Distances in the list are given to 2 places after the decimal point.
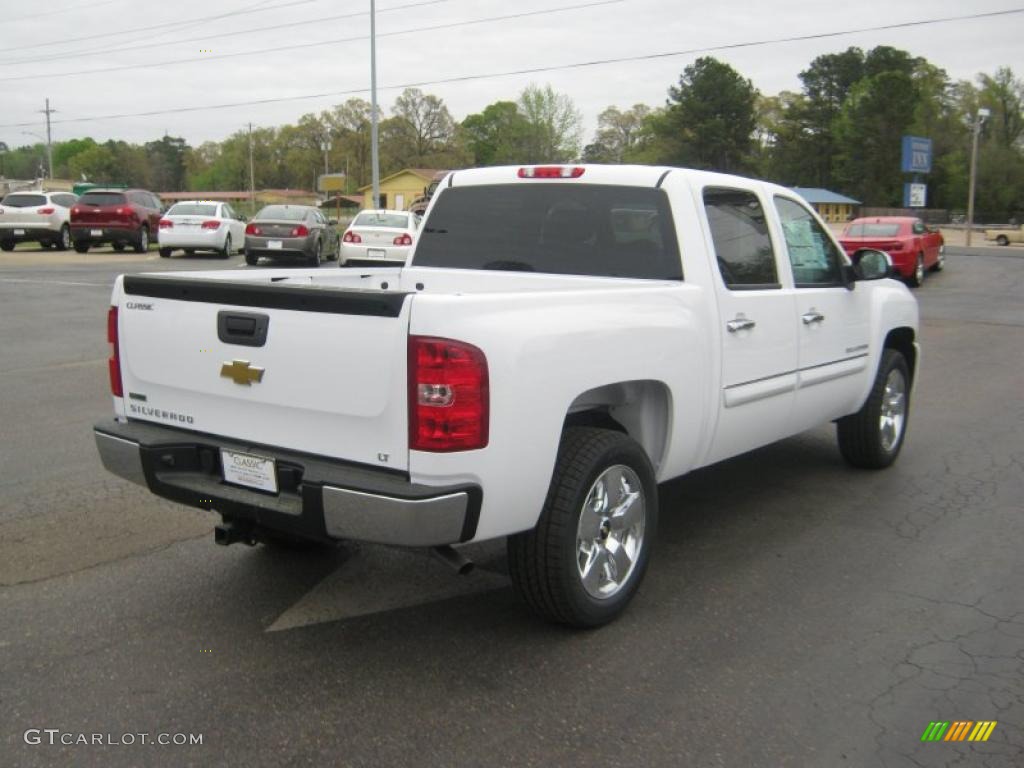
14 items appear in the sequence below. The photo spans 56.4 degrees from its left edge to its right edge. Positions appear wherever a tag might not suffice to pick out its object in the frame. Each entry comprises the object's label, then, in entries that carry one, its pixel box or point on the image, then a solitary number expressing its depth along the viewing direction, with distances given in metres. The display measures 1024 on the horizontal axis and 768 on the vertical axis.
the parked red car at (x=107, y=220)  25.97
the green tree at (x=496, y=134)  76.44
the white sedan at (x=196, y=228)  24.72
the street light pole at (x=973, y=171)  52.38
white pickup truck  3.20
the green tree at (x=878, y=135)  91.19
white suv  27.20
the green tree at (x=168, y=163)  140.62
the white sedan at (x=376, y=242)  19.31
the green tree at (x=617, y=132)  119.06
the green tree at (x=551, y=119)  75.44
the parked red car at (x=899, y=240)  23.03
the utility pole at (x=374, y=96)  36.94
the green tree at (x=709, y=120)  93.31
